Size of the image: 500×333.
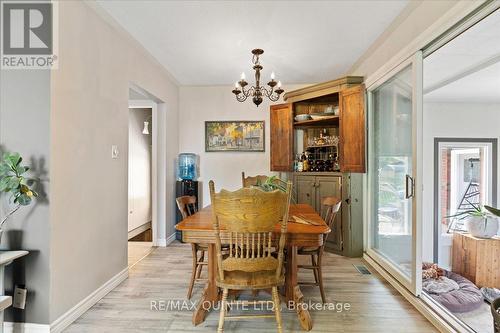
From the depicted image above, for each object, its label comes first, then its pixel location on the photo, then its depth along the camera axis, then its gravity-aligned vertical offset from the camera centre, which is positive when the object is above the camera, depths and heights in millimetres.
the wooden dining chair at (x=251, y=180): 3754 -189
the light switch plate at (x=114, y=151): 2754 +153
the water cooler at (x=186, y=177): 4480 -186
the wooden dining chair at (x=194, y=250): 2525 -776
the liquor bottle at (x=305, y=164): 4422 +40
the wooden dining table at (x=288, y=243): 2027 -572
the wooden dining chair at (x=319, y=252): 2445 -778
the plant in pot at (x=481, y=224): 3764 -796
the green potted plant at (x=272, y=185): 2619 -179
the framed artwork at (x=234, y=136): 4820 +538
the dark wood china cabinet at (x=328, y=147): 3625 +299
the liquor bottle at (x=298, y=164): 4481 +41
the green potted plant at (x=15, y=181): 1747 -96
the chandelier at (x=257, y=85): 2803 +835
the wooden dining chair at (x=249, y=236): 1705 -464
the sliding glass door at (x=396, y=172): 2455 -56
